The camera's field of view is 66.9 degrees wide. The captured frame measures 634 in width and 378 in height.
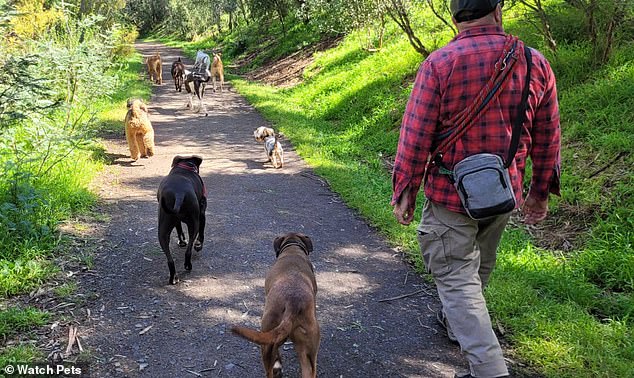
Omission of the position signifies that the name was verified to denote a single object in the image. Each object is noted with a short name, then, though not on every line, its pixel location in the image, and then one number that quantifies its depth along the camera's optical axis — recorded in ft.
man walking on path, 8.08
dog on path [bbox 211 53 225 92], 54.49
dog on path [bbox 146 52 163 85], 60.39
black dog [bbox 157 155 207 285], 13.79
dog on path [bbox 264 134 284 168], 27.12
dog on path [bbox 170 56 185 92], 51.80
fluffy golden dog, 26.27
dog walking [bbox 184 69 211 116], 42.24
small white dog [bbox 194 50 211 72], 42.42
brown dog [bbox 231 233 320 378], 8.70
